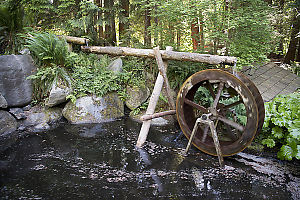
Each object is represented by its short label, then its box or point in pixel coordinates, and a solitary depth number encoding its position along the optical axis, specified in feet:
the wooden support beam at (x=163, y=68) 15.28
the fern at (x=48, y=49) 18.48
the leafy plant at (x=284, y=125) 11.88
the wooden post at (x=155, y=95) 15.08
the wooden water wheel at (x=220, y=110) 11.55
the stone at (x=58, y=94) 18.16
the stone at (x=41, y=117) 17.58
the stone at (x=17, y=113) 17.12
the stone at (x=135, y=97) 20.99
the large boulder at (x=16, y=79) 16.81
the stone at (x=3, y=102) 16.03
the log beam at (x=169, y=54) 13.15
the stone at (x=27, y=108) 18.07
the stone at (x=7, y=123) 15.89
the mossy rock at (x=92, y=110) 19.04
